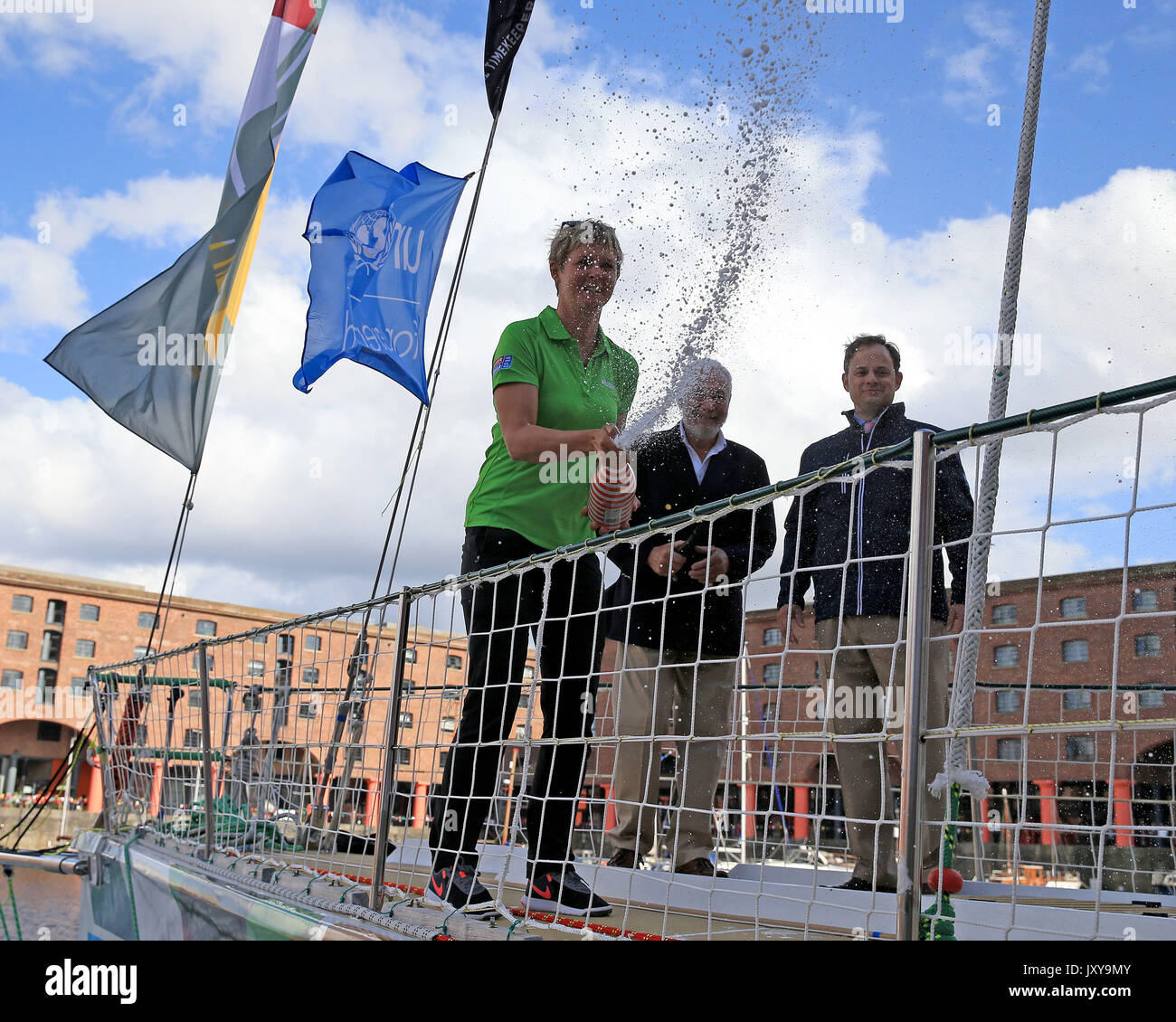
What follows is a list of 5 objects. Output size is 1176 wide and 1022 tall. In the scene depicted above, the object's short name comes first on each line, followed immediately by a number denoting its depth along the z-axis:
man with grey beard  3.71
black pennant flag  6.99
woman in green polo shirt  2.68
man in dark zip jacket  3.30
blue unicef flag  7.12
